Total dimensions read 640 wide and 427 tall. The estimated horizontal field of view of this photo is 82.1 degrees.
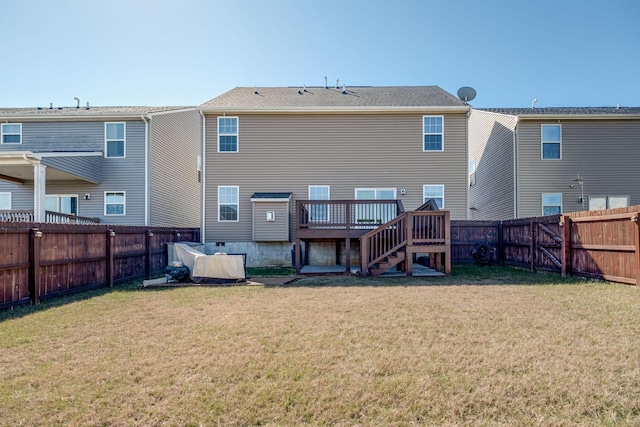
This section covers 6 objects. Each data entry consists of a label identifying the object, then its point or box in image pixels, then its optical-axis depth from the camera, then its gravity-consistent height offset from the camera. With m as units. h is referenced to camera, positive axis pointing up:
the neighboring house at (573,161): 13.97 +1.99
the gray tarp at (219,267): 8.85 -1.27
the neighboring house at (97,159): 13.58 +2.09
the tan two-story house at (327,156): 13.30 +2.11
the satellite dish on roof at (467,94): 15.24 +4.95
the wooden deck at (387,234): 9.59 -0.57
